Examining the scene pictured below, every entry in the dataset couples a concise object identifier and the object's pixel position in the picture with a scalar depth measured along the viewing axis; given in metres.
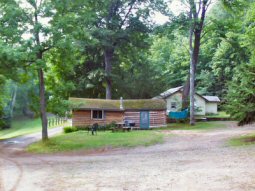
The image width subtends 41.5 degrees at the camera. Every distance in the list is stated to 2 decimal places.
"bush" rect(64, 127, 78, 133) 32.21
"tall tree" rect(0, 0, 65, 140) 21.75
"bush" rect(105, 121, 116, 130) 34.00
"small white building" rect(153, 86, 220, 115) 47.25
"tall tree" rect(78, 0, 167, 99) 39.16
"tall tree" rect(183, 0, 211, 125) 36.34
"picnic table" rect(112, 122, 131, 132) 31.67
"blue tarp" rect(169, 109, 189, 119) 41.40
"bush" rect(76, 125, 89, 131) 33.75
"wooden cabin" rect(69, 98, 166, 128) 34.38
